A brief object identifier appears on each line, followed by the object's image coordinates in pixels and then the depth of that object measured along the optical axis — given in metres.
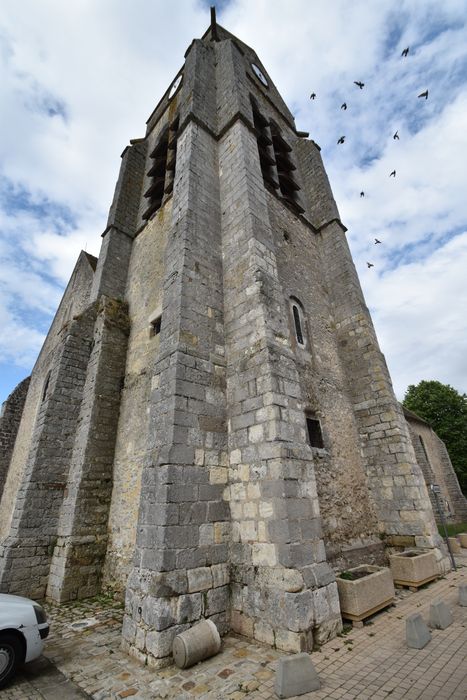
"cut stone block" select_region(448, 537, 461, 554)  8.62
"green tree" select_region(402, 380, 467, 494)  24.06
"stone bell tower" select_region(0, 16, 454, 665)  3.93
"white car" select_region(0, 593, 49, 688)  3.39
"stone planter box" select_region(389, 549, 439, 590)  5.58
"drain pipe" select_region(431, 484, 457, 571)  7.19
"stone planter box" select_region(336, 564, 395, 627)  4.18
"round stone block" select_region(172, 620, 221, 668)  3.28
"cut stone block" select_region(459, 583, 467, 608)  4.62
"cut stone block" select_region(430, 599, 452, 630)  3.93
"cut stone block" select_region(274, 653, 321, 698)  2.71
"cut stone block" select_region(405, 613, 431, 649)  3.49
